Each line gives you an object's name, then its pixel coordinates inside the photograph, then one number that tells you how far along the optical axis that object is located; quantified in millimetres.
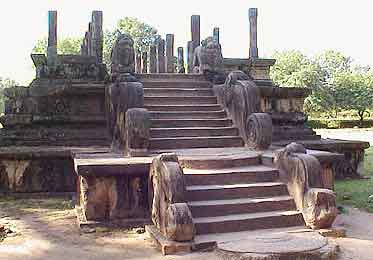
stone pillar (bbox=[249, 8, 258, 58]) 12260
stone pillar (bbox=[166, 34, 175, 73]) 18156
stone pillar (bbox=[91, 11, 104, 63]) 10977
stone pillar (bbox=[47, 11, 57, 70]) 10630
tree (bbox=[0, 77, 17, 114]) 59494
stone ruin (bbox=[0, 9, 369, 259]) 5344
